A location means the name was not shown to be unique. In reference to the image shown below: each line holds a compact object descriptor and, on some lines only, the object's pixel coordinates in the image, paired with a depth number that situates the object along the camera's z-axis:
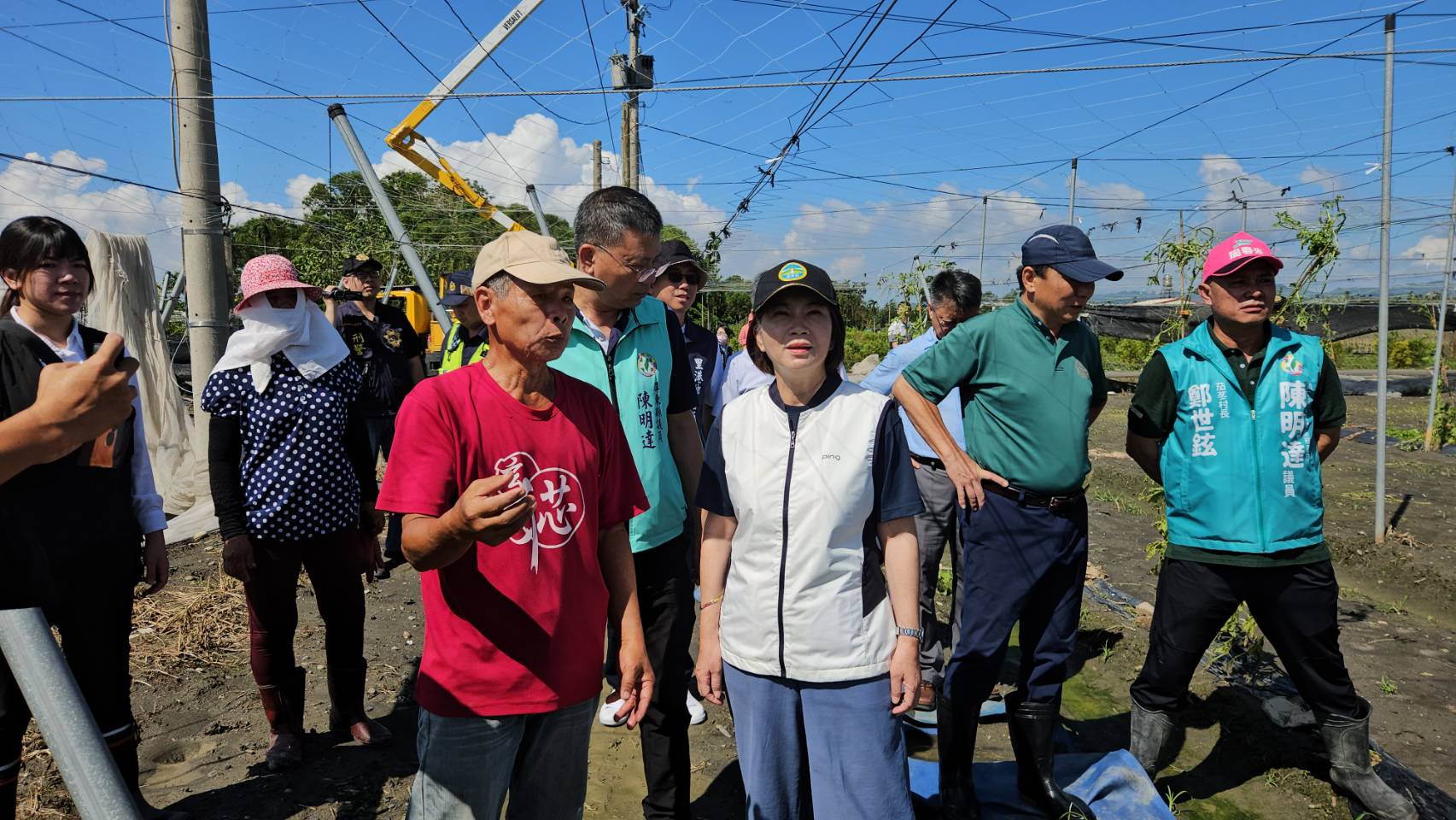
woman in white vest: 2.08
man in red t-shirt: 1.81
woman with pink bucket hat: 3.00
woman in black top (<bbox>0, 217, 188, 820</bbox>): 2.34
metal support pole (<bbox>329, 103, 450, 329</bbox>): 8.31
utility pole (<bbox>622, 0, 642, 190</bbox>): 11.27
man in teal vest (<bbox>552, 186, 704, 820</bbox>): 2.58
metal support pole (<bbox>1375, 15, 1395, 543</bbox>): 6.08
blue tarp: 2.81
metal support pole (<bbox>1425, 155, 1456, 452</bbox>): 9.15
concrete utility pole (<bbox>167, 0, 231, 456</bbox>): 5.88
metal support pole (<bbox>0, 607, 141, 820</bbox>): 0.89
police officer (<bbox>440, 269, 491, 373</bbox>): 3.44
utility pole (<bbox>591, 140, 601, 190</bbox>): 17.62
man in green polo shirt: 2.80
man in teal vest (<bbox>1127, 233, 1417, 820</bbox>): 2.81
